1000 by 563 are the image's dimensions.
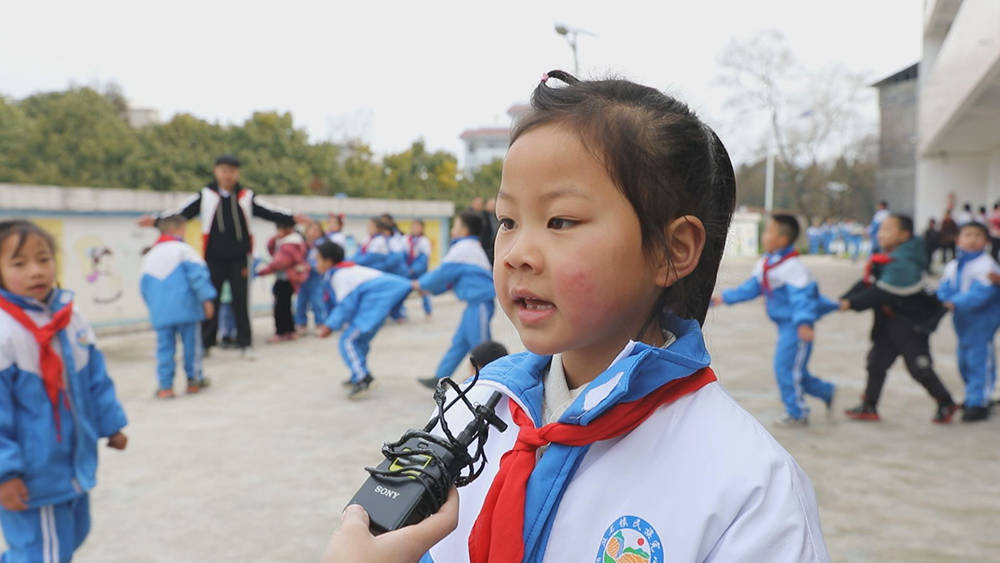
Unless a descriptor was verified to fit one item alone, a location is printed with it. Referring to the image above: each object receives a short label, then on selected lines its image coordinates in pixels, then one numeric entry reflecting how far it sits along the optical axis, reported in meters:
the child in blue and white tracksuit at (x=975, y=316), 5.36
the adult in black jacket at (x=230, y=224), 7.57
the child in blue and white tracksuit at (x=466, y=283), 6.16
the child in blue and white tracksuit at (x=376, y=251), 10.41
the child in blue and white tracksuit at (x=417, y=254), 11.23
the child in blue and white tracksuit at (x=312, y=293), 9.89
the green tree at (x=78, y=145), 21.53
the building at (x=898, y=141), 25.03
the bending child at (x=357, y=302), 6.09
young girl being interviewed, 0.89
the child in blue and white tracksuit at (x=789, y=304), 5.05
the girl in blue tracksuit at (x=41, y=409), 2.57
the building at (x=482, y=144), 80.81
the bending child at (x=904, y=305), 5.17
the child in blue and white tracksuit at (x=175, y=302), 6.19
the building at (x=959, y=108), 7.47
